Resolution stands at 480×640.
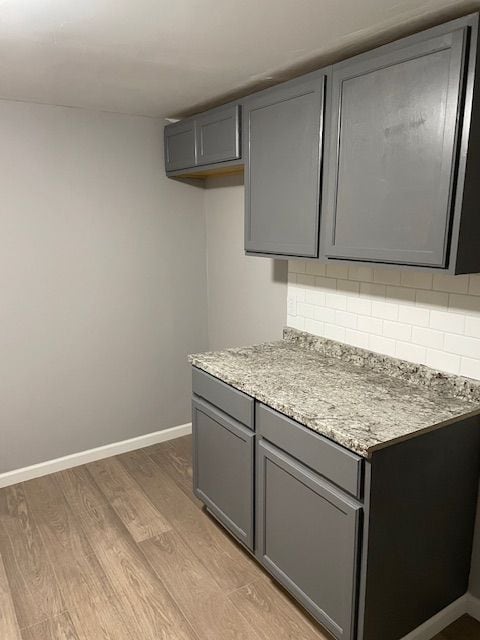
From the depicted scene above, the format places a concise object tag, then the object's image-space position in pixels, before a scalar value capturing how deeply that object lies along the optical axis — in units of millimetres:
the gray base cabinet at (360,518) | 1669
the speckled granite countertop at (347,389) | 1710
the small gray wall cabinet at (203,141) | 2527
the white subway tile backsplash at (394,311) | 1947
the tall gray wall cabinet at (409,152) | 1562
